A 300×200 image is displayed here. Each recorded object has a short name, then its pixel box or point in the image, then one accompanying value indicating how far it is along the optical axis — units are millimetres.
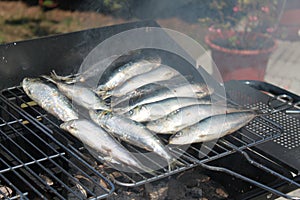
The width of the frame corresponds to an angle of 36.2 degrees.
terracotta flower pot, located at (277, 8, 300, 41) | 6020
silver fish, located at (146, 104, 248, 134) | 2127
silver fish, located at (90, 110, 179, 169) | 1946
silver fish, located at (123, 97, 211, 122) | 2172
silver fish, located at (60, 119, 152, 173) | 1889
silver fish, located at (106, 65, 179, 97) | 2398
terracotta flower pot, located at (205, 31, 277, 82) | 4375
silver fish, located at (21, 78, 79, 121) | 2194
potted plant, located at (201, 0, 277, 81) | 4391
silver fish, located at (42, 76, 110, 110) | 2250
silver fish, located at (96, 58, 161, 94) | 2459
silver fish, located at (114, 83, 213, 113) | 2256
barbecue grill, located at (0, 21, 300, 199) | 1996
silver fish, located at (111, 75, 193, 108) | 2305
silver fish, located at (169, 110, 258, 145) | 2047
